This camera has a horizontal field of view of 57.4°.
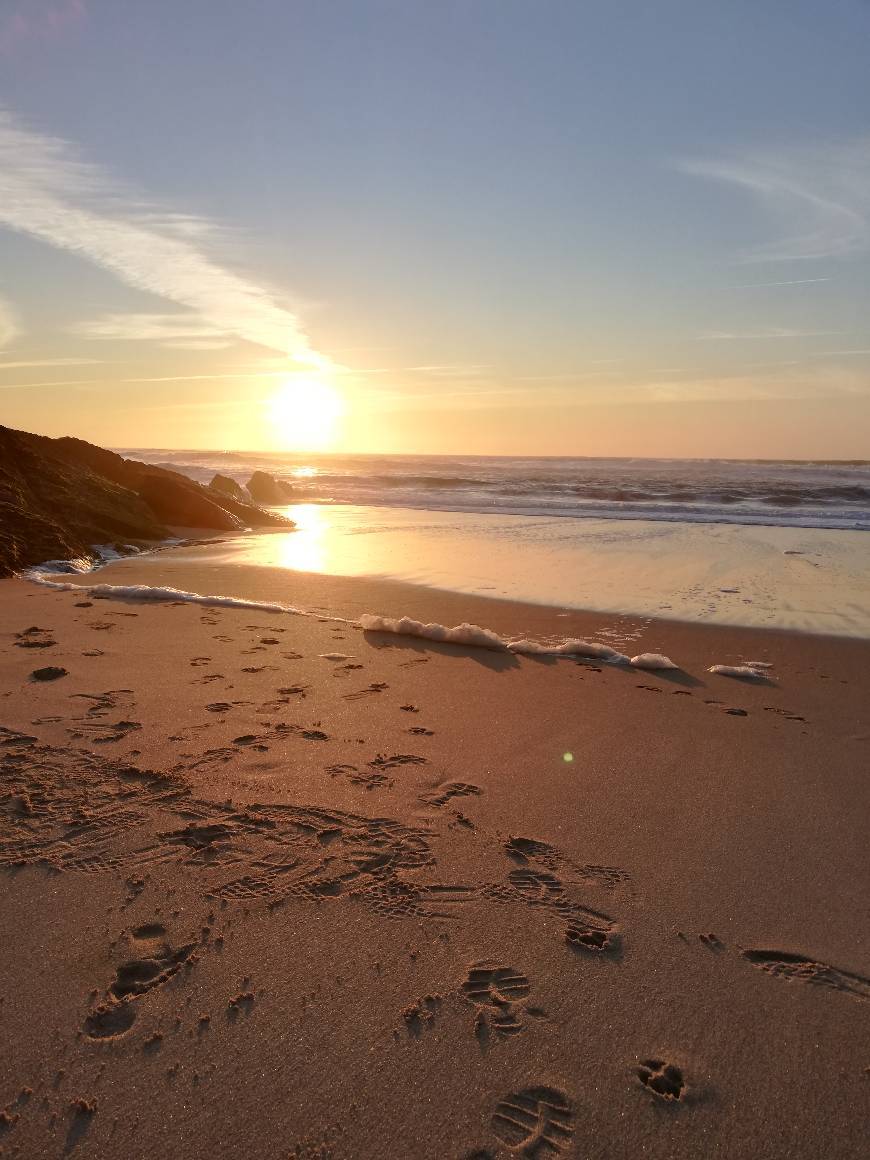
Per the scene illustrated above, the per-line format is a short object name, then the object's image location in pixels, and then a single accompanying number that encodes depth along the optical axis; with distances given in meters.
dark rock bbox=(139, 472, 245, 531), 13.59
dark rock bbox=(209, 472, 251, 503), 18.14
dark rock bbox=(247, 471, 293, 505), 20.45
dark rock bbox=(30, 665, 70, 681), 4.32
